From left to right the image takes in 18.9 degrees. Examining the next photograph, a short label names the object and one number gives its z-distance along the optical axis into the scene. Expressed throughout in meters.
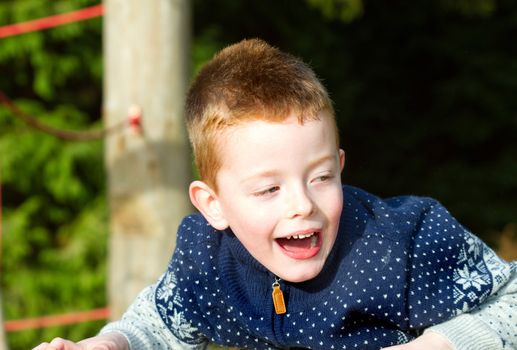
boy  3.12
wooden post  6.50
